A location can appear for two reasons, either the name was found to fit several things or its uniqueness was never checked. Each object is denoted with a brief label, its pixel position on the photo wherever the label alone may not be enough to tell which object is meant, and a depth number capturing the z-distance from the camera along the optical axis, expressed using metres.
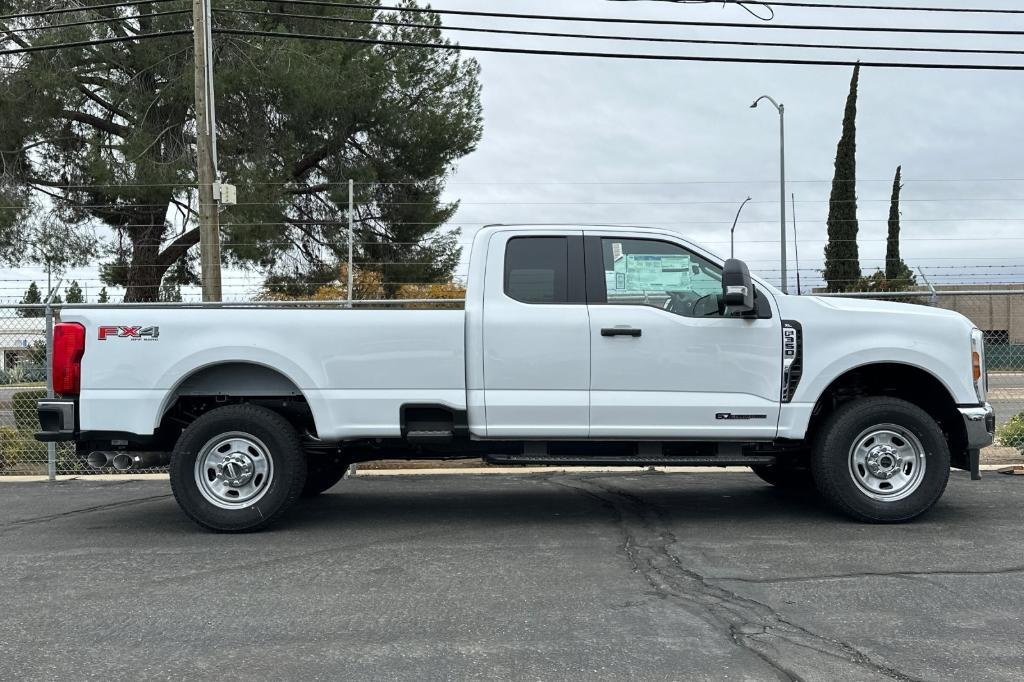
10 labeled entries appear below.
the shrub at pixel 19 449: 10.02
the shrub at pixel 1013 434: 9.91
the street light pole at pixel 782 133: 25.66
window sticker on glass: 6.39
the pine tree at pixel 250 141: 19.33
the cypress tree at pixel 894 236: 40.72
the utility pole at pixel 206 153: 13.91
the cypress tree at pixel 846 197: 31.23
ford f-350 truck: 6.18
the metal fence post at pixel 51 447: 8.45
